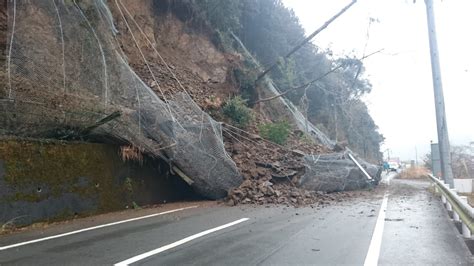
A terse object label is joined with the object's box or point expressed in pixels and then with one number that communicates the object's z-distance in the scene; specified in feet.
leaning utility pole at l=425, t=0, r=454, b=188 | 40.27
